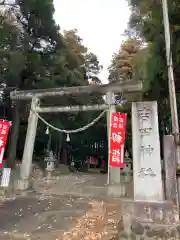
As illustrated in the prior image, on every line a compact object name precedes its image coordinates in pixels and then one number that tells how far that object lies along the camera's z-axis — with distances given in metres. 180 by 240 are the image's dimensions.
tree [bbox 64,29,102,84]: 16.10
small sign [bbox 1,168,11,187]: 7.85
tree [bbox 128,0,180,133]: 6.22
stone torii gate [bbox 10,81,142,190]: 8.04
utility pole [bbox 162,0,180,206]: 3.62
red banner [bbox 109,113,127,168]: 7.35
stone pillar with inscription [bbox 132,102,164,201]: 3.41
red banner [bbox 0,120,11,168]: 8.10
